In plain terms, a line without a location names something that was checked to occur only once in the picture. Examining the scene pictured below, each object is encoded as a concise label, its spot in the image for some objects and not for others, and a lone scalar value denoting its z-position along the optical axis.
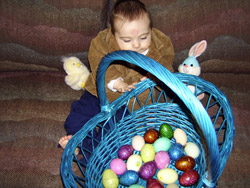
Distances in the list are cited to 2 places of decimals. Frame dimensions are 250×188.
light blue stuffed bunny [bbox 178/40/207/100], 1.19
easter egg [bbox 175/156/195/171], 0.95
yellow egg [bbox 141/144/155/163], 1.01
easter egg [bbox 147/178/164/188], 0.89
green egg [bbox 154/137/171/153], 1.04
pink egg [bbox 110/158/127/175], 0.99
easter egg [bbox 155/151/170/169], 0.99
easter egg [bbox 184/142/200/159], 1.00
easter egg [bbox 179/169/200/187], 0.88
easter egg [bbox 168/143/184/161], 1.01
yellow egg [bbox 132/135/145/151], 1.06
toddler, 1.04
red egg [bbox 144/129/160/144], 1.05
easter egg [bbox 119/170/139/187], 0.94
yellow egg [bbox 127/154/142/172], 1.00
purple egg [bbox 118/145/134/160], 1.02
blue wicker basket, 0.62
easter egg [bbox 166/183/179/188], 0.90
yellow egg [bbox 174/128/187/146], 1.05
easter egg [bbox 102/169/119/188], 0.92
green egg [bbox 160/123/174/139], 1.05
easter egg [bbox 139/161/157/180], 0.94
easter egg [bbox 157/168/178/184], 0.93
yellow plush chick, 1.32
